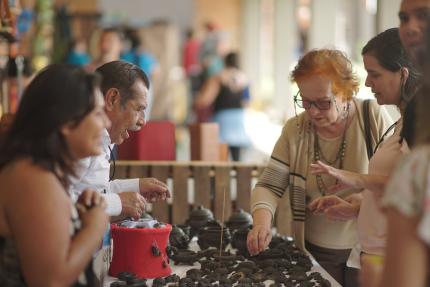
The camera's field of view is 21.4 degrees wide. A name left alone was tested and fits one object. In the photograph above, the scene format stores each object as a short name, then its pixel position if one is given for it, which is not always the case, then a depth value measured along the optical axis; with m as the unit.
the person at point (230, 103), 14.42
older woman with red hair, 5.08
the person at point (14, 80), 8.38
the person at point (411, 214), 2.59
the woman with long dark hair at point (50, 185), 3.05
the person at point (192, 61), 23.19
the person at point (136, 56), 14.59
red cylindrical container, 4.47
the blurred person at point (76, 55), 15.82
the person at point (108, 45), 11.56
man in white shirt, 4.47
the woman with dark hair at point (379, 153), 3.92
